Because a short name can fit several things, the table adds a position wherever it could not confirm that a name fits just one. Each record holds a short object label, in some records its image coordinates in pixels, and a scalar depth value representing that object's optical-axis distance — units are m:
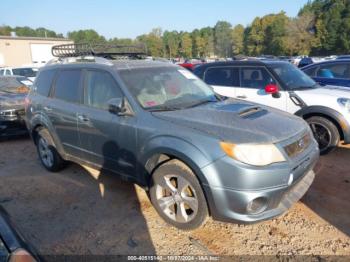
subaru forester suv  2.62
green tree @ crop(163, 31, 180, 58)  90.12
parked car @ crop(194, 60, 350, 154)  4.83
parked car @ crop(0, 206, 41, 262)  1.52
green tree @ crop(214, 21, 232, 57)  85.19
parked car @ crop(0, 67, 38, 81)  16.33
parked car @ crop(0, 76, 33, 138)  6.79
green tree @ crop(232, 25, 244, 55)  80.00
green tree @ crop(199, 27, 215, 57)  91.38
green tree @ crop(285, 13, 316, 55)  57.38
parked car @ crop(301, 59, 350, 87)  6.73
